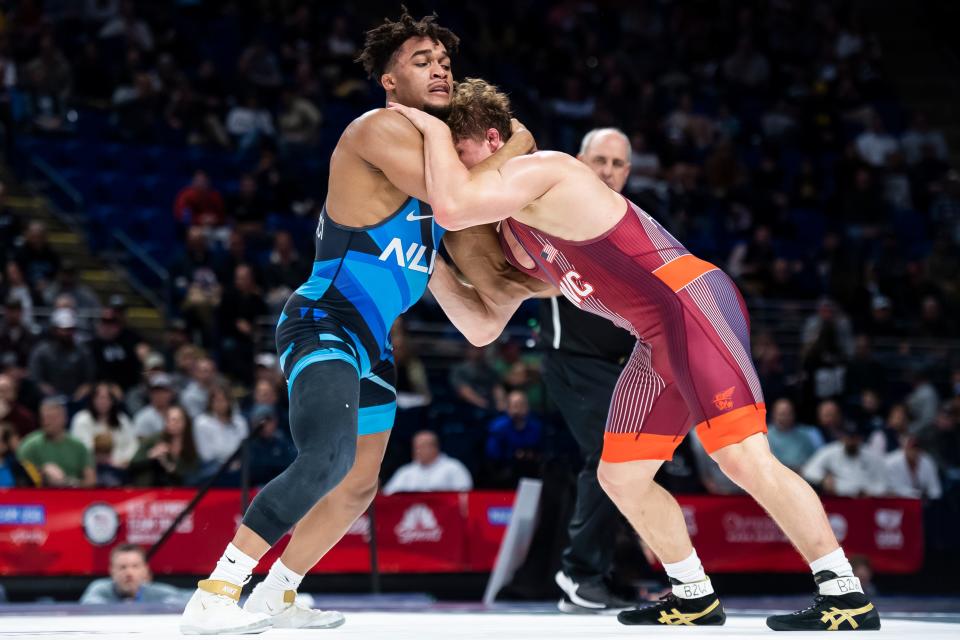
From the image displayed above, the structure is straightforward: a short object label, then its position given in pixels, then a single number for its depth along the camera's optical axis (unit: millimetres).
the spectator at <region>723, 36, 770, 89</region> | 17219
